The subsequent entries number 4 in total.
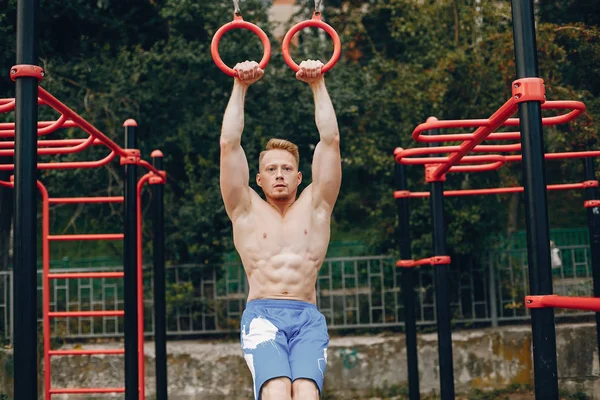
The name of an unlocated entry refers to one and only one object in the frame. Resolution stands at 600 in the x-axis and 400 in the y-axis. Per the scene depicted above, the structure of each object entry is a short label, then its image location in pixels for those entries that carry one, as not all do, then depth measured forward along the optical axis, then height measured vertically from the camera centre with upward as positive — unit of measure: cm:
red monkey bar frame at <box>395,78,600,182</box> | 236 +61
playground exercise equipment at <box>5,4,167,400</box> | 232 +21
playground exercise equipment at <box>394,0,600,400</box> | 229 +26
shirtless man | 277 +11
